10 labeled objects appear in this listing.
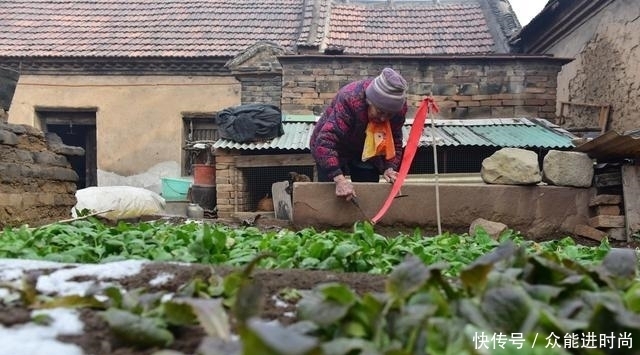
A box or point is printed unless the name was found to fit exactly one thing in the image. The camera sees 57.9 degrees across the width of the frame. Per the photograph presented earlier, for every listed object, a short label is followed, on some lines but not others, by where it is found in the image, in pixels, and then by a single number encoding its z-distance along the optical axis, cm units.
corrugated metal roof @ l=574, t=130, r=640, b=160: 470
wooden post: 514
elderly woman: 453
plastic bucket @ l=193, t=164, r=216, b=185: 938
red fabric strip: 461
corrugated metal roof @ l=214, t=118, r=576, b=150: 787
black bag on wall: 845
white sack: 838
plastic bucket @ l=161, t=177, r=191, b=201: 1061
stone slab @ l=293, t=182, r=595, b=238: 481
